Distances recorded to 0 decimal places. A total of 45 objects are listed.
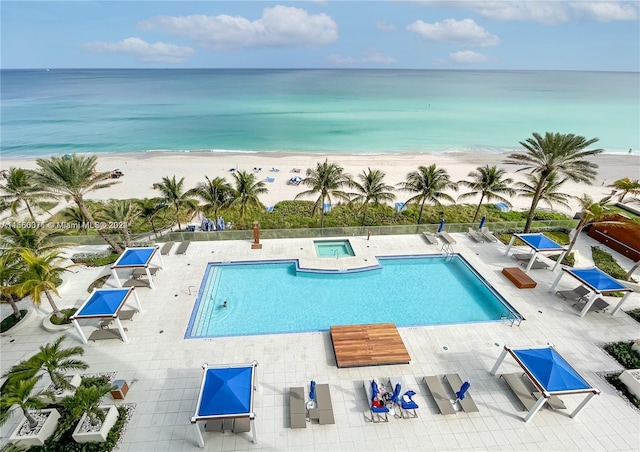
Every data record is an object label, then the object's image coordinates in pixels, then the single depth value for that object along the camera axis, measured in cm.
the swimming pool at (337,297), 1738
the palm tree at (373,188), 2495
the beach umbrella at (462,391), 1242
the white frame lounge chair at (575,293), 1850
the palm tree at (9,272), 1420
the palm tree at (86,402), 1033
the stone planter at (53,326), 1594
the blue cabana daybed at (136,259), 1825
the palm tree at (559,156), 2114
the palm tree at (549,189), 2369
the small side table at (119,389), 1246
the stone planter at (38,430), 1091
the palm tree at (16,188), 2144
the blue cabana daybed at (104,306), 1471
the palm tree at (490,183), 2500
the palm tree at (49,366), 1074
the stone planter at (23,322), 1580
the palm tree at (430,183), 2511
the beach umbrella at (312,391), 1241
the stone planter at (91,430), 1103
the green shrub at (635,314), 1752
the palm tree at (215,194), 2394
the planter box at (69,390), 1252
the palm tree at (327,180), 2414
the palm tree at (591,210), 2048
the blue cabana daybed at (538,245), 2042
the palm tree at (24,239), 1639
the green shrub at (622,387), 1316
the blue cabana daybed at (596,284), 1689
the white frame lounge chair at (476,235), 2492
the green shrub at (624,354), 1477
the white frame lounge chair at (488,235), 2495
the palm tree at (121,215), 2094
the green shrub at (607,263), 2138
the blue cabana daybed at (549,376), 1170
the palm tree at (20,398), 988
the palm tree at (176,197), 2280
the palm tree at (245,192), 2406
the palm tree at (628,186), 2506
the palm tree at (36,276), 1398
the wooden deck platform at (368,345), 1433
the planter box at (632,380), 1330
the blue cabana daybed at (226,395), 1070
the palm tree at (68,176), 1789
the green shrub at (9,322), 1591
